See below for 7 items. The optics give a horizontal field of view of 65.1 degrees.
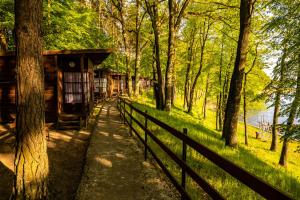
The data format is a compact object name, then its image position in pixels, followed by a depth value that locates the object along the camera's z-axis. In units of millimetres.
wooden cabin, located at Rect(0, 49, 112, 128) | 12898
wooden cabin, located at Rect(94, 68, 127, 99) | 29125
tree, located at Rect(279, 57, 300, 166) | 8414
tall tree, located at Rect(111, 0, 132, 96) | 24953
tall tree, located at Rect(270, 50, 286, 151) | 10070
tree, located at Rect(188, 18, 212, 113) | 27625
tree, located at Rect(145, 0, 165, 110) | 17473
